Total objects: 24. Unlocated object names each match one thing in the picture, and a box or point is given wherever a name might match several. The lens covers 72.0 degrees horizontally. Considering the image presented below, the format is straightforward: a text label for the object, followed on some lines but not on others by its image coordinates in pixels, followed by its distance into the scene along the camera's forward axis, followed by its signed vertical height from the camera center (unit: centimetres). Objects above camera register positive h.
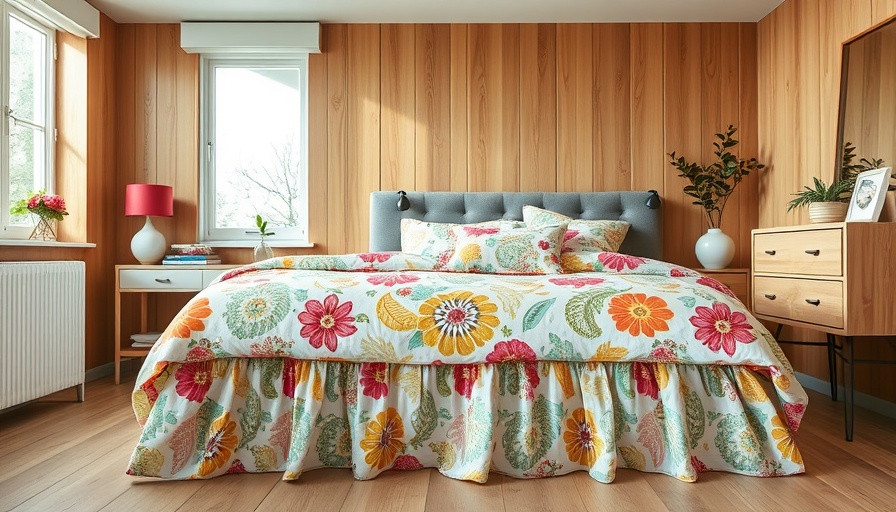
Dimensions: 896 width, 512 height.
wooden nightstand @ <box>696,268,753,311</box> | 360 -14
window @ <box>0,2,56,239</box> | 319 +78
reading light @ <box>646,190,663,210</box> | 381 +33
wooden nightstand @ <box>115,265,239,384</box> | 357 -15
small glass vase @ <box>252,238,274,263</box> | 379 +1
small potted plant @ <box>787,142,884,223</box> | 291 +29
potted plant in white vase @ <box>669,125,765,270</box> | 371 +43
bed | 192 -42
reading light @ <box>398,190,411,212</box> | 384 +32
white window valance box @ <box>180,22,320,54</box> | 392 +139
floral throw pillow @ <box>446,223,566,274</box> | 272 +1
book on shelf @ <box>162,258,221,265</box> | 374 -5
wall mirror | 273 +72
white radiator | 267 -35
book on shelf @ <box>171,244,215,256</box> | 378 +3
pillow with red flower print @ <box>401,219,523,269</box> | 312 +9
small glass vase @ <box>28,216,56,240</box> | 332 +13
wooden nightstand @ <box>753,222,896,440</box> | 238 -10
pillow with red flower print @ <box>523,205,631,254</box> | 329 +13
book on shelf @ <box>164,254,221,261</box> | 375 -2
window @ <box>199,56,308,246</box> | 409 +72
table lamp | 367 +27
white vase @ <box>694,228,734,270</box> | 370 +3
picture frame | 267 +26
